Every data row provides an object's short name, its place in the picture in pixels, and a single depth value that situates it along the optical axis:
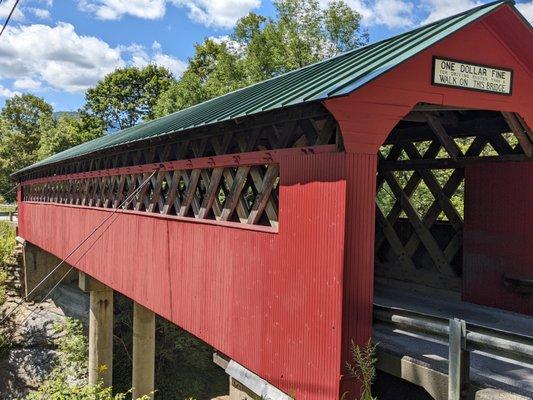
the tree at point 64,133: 42.47
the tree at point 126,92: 49.97
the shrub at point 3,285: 20.47
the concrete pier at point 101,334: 14.91
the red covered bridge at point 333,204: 4.47
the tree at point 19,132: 46.25
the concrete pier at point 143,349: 12.19
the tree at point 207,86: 28.89
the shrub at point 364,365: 4.12
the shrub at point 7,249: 22.36
